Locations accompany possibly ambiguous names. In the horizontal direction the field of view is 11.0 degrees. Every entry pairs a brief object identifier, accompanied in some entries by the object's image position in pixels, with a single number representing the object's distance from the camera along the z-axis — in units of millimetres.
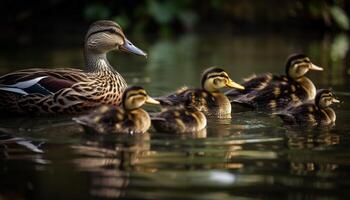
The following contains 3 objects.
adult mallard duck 14156
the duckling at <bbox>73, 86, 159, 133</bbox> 11867
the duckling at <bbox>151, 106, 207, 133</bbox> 12148
